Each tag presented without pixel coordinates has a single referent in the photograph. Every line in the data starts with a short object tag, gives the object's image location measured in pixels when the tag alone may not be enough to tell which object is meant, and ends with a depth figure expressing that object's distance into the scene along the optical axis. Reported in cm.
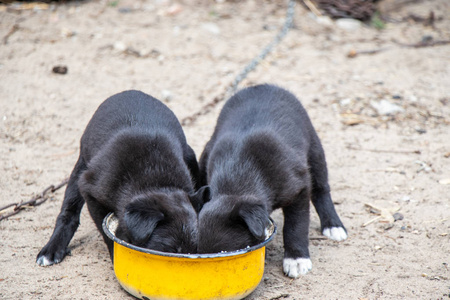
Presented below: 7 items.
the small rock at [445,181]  1028
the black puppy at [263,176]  650
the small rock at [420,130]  1251
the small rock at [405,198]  993
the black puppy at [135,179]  639
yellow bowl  598
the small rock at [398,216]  930
